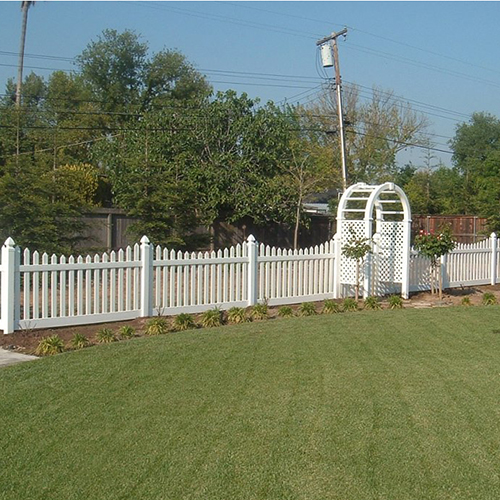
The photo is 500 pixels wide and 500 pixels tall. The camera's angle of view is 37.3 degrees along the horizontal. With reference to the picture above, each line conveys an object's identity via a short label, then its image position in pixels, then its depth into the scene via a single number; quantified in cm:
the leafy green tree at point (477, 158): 3522
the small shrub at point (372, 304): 1369
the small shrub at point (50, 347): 896
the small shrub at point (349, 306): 1334
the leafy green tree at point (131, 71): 4469
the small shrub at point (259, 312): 1210
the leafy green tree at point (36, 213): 1351
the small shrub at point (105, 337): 969
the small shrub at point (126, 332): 1012
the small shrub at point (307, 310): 1260
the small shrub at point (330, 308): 1299
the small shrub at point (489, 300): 1453
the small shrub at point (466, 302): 1445
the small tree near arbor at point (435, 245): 1541
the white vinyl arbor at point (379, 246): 1505
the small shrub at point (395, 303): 1393
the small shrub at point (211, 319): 1123
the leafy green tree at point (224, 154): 2266
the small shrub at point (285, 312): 1233
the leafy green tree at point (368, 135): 3384
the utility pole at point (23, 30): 3238
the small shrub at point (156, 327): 1044
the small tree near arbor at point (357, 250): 1441
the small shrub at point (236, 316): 1158
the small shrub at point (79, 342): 930
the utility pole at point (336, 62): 2517
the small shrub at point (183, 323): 1085
